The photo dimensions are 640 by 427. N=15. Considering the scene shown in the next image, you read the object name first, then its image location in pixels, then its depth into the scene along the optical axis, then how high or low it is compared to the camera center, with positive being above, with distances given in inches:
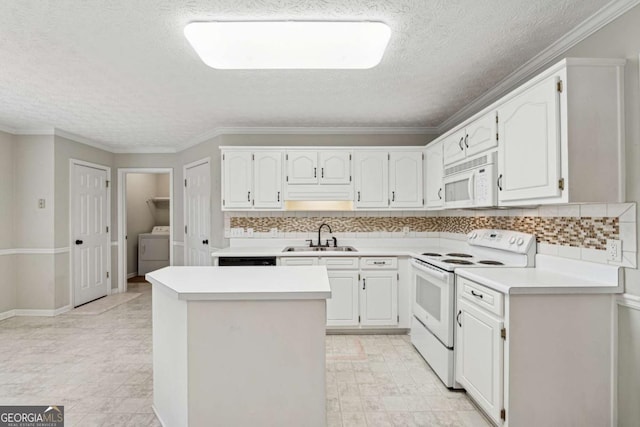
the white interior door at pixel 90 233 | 180.2 -12.0
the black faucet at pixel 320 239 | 159.5 -13.1
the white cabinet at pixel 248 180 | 150.9 +14.8
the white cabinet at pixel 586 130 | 67.2 +16.8
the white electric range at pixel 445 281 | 96.0 -23.4
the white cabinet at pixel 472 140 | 93.2 +23.4
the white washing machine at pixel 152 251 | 260.7 -31.0
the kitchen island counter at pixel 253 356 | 64.9 -29.0
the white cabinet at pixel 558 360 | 69.9 -32.3
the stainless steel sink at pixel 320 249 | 150.9 -17.5
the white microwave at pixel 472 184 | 93.7 +8.9
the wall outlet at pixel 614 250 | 69.4 -8.6
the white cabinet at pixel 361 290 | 138.8 -33.7
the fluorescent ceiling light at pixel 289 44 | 74.6 +41.2
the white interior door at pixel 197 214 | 182.2 -1.0
